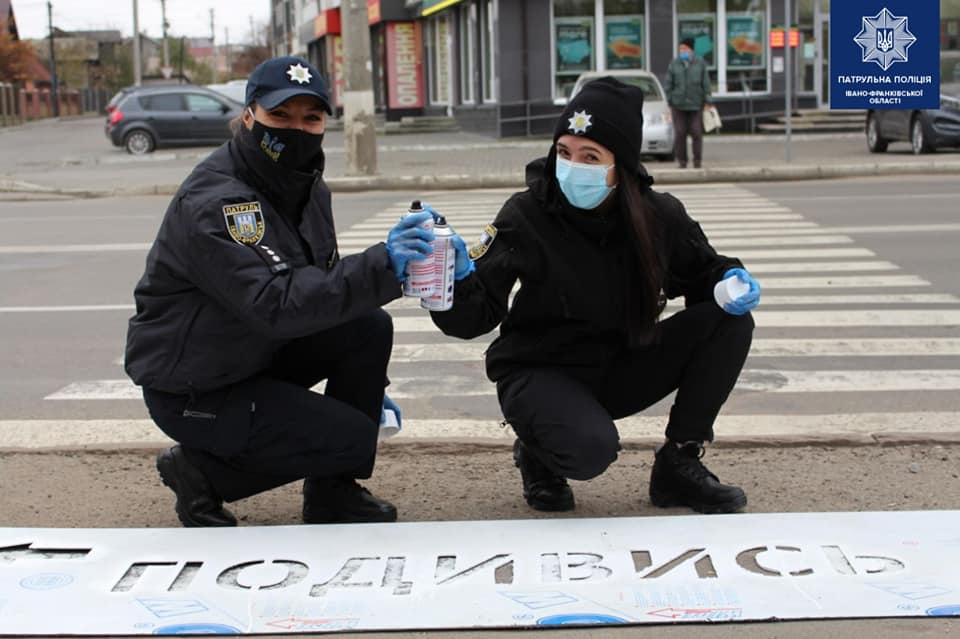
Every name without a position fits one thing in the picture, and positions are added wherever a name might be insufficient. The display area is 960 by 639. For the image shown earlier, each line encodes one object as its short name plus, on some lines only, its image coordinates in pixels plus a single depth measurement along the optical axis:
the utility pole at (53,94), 69.38
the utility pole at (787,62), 18.08
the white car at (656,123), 19.94
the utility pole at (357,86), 17.81
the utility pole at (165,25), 74.25
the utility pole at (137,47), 47.16
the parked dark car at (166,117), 27.05
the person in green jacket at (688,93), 17.69
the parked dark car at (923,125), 19.33
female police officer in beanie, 4.00
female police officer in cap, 3.66
